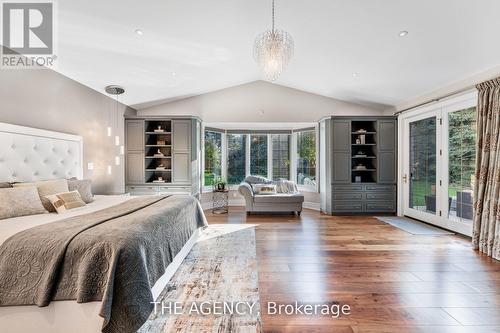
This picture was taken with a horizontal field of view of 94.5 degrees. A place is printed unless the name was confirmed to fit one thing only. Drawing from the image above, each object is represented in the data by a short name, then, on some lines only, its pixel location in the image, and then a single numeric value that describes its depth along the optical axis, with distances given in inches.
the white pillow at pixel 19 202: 85.5
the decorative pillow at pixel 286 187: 228.8
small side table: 228.7
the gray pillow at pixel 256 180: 236.4
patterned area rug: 70.1
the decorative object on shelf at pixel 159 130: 205.0
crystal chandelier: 99.4
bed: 56.7
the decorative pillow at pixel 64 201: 99.6
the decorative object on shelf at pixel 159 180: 205.8
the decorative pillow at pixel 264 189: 222.2
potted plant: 230.1
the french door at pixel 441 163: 147.3
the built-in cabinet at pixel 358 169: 212.4
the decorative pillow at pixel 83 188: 120.6
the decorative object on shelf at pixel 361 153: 222.1
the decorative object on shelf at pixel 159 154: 206.1
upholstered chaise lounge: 209.3
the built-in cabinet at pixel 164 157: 202.1
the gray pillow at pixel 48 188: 101.0
